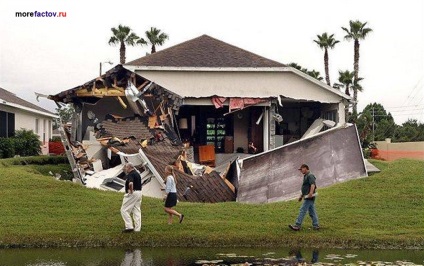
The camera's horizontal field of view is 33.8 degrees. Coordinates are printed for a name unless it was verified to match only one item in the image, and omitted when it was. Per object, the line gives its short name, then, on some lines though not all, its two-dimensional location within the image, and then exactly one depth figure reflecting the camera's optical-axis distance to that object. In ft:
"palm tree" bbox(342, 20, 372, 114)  190.80
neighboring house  113.29
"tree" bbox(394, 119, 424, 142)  227.71
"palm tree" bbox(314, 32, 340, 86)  199.31
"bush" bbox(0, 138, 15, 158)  104.99
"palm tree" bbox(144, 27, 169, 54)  189.57
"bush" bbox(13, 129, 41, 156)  111.79
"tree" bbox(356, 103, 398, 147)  189.36
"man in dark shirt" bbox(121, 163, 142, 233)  54.13
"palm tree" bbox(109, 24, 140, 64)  184.14
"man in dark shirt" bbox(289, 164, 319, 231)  55.21
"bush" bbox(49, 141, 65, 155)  150.10
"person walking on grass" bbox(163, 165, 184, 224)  56.54
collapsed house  78.79
